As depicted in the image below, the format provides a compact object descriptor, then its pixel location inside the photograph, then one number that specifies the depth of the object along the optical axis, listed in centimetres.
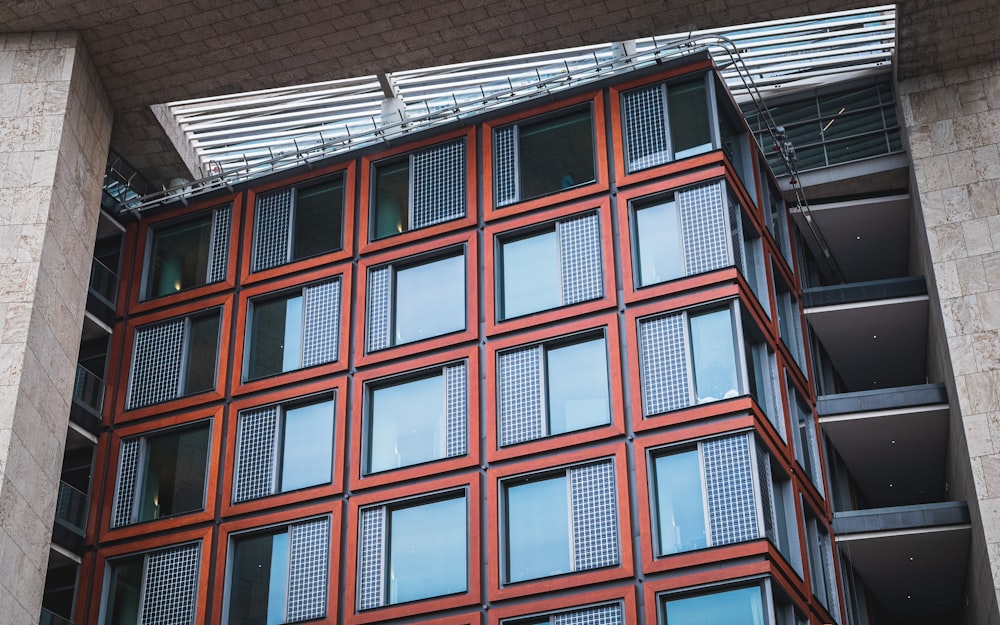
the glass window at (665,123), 3822
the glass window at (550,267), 3731
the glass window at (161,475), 3928
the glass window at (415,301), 3878
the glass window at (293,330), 3991
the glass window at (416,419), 3681
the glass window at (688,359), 3453
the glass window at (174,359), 4112
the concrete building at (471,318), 3494
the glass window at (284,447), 3812
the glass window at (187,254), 4312
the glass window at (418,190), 4050
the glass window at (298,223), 4206
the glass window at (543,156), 3941
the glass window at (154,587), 3732
